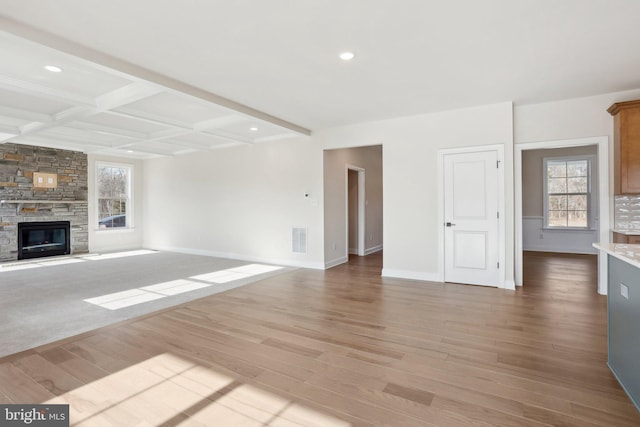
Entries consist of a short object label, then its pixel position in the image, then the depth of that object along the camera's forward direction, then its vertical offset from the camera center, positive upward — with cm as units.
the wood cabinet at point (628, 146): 380 +73
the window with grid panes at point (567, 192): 777 +40
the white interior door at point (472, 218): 466 -13
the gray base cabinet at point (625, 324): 186 -72
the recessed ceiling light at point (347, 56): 307 +147
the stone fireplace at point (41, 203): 693 +23
